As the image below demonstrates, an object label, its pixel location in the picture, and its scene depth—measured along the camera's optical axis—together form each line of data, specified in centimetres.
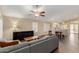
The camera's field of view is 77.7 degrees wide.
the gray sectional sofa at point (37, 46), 121
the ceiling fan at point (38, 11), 149
